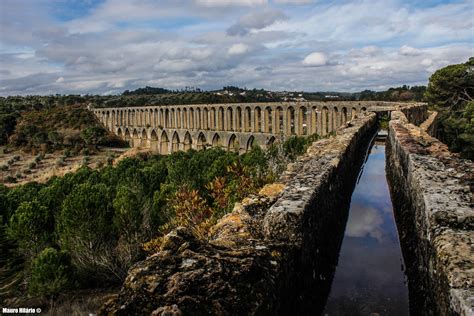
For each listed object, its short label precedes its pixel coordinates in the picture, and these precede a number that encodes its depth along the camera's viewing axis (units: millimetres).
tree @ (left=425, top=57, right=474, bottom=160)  25312
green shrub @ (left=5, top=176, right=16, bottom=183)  44831
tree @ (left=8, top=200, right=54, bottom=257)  14297
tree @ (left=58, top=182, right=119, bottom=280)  13109
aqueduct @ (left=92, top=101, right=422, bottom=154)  39688
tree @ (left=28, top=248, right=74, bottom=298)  10820
